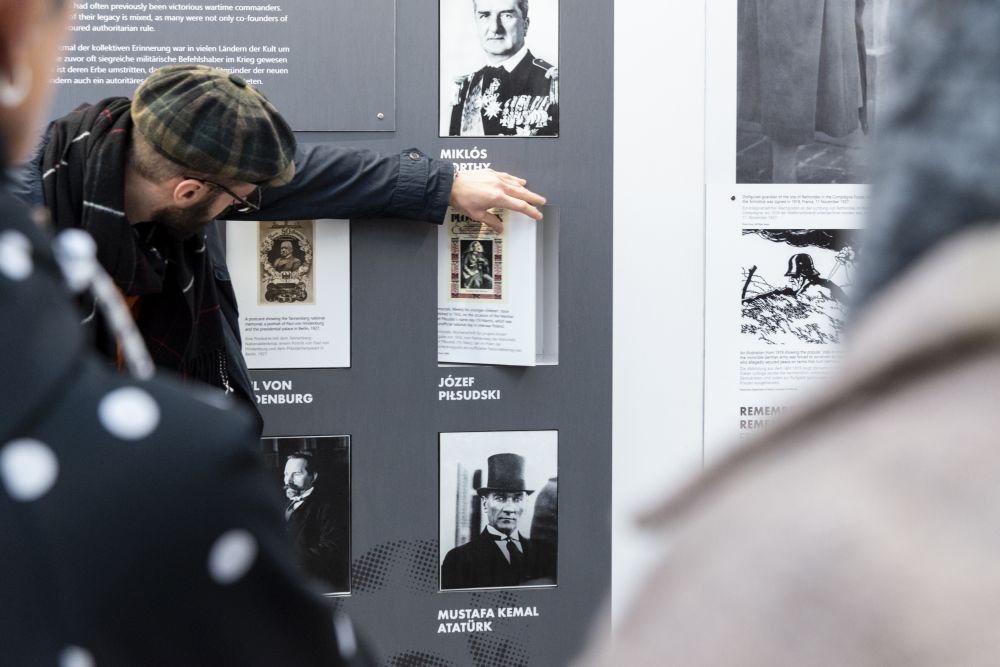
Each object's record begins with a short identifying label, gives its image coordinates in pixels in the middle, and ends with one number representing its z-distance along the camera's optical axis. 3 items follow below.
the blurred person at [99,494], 1.42
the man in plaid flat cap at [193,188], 3.60
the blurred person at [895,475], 0.64
